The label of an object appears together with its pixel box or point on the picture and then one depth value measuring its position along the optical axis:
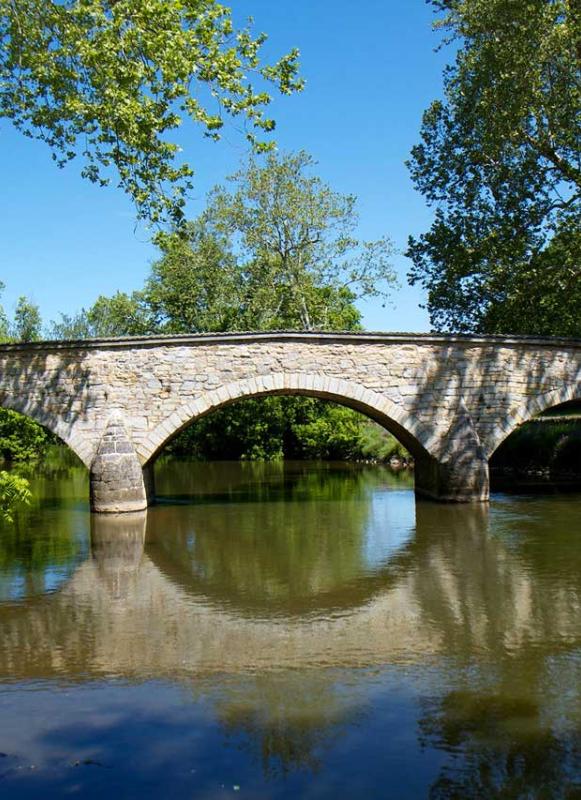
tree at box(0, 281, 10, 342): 34.10
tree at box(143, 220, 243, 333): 31.69
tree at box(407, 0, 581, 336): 17.55
